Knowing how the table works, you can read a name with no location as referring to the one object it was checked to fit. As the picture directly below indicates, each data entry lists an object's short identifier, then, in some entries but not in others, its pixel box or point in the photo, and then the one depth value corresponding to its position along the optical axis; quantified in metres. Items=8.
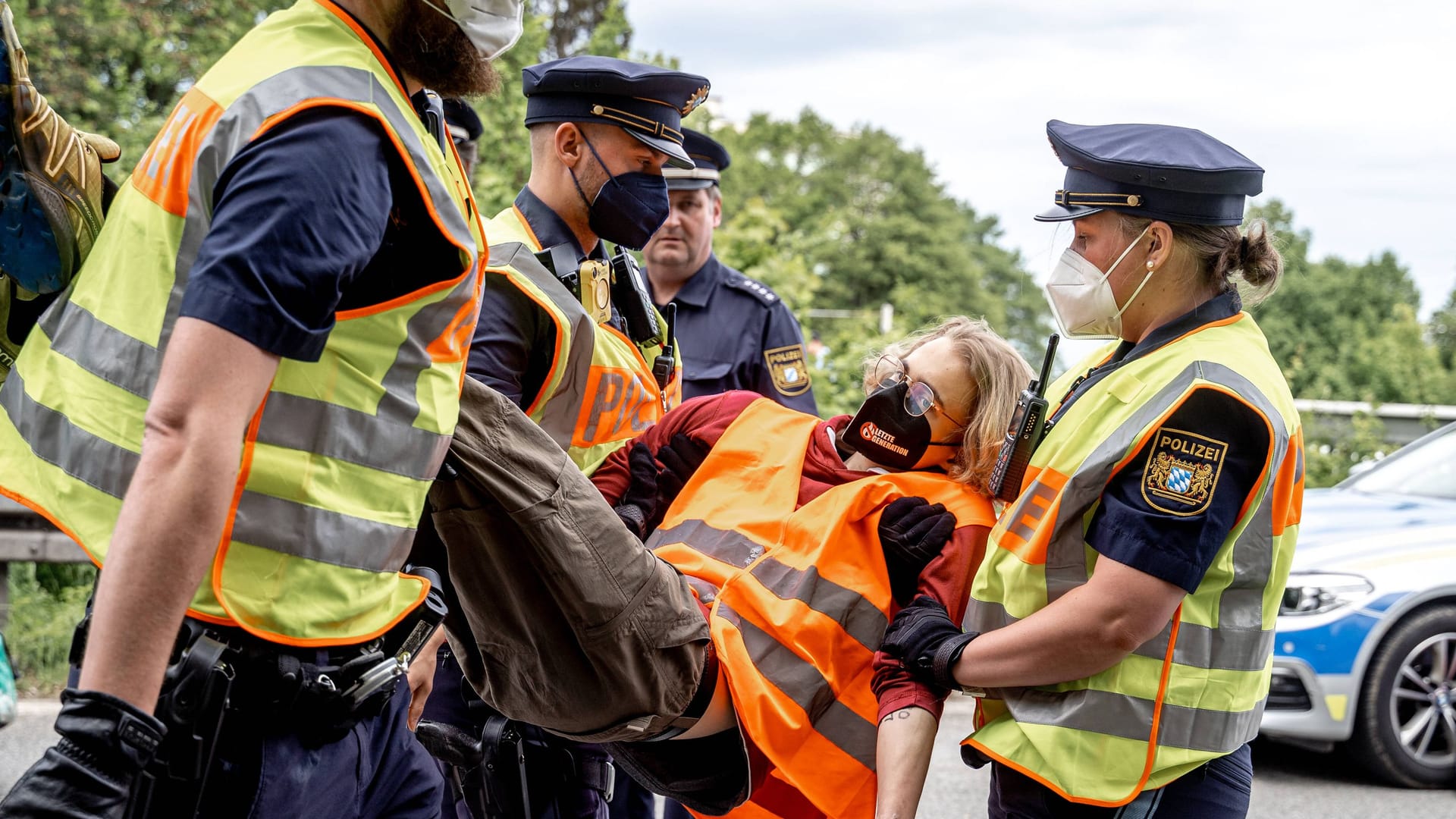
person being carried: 2.29
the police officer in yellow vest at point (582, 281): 2.86
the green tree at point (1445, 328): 23.83
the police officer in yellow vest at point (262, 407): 1.40
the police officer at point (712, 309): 4.68
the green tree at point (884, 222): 35.69
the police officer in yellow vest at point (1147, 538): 2.16
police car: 5.40
